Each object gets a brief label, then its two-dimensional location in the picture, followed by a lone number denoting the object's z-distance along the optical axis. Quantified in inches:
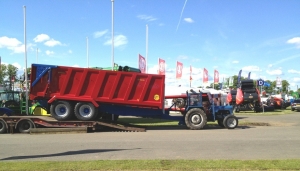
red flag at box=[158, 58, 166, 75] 1240.5
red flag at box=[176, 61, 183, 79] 1401.2
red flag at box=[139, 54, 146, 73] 1104.0
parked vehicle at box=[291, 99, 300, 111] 1450.5
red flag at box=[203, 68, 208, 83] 1700.9
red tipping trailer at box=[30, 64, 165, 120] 590.6
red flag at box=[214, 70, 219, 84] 1914.4
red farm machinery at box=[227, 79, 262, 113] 1353.3
